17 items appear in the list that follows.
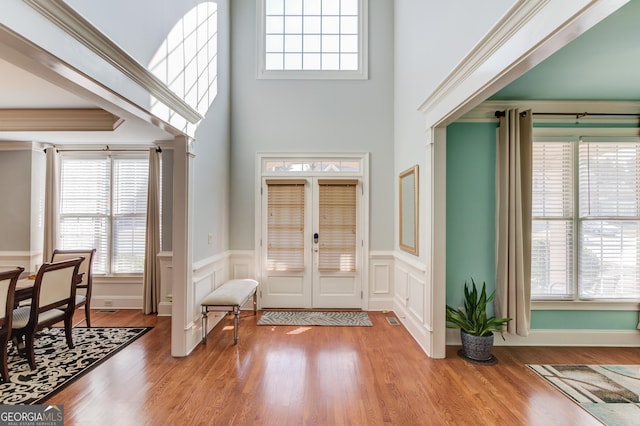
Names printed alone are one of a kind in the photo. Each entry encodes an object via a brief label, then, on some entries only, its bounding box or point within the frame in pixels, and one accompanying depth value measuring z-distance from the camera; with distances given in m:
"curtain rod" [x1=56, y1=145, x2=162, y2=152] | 4.59
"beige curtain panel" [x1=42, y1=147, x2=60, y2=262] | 4.47
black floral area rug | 2.37
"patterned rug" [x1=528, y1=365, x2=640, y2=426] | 2.21
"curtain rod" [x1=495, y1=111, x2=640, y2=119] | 3.40
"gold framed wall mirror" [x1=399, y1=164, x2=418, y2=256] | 3.53
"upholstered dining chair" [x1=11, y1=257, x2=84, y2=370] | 2.69
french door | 4.62
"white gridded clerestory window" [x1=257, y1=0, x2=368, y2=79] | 4.79
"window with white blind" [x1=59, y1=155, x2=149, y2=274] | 4.65
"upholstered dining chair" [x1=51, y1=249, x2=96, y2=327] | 3.78
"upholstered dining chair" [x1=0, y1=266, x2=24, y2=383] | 2.34
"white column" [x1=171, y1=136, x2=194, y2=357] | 3.06
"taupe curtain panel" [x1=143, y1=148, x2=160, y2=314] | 4.42
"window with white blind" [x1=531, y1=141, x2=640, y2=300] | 3.42
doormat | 4.04
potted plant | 2.98
